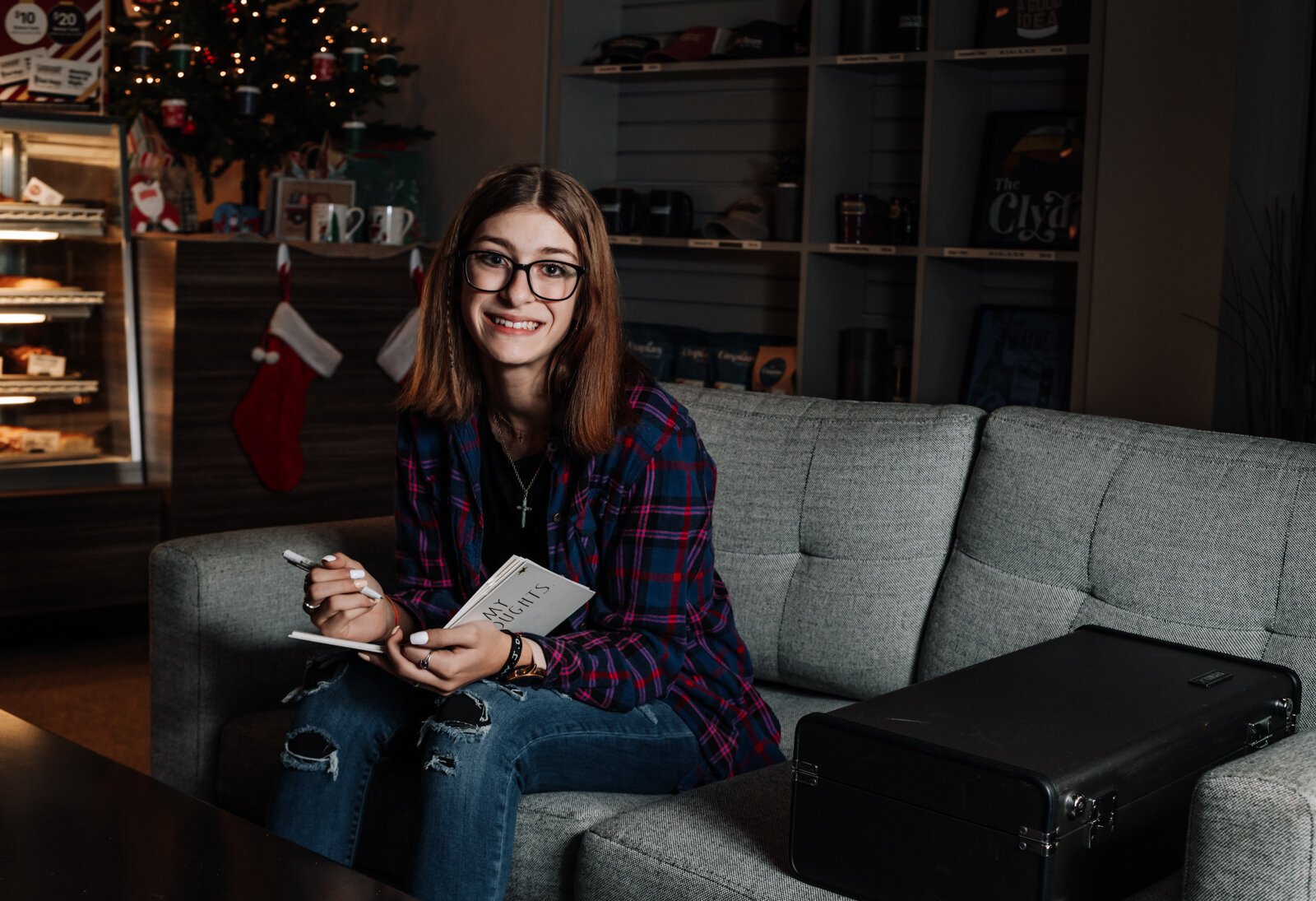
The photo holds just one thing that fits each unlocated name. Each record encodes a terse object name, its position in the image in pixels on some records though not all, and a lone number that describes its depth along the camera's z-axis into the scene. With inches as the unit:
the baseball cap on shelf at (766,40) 160.7
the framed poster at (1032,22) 141.0
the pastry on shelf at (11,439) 152.2
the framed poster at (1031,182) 146.0
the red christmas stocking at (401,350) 174.7
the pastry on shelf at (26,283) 150.3
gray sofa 68.6
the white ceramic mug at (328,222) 171.8
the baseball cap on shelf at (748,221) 165.2
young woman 65.0
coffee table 49.4
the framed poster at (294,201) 174.1
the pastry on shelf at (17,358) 153.3
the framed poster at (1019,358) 149.3
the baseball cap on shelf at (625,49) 173.8
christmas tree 169.9
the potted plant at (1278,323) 120.0
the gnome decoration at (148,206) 165.8
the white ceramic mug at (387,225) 176.2
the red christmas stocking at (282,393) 163.5
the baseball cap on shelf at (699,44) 167.0
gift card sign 157.8
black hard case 54.6
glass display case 151.0
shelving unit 148.1
